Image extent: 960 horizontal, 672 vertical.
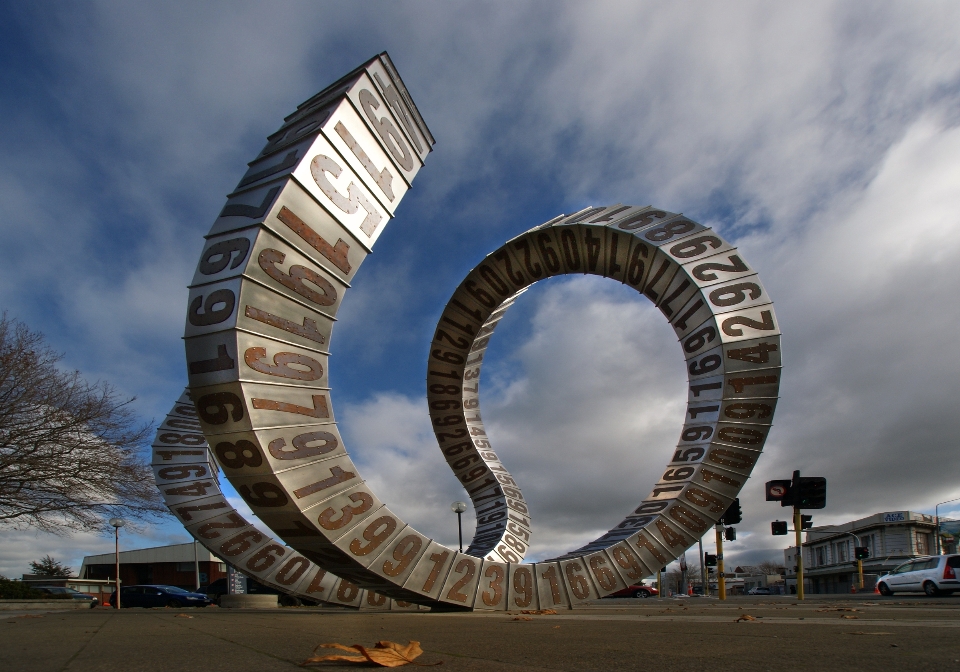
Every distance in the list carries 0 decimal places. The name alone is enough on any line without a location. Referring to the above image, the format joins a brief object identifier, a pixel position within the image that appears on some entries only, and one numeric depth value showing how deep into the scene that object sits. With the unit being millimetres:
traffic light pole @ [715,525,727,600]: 22316
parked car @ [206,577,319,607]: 31781
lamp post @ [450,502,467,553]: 27509
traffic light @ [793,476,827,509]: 19953
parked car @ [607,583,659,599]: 44375
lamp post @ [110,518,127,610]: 26609
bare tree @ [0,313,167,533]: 24375
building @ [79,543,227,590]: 64812
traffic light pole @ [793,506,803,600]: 20031
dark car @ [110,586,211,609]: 29391
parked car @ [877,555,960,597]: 21891
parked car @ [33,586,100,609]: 32478
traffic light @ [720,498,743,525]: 20406
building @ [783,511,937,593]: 72938
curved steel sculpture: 10648
